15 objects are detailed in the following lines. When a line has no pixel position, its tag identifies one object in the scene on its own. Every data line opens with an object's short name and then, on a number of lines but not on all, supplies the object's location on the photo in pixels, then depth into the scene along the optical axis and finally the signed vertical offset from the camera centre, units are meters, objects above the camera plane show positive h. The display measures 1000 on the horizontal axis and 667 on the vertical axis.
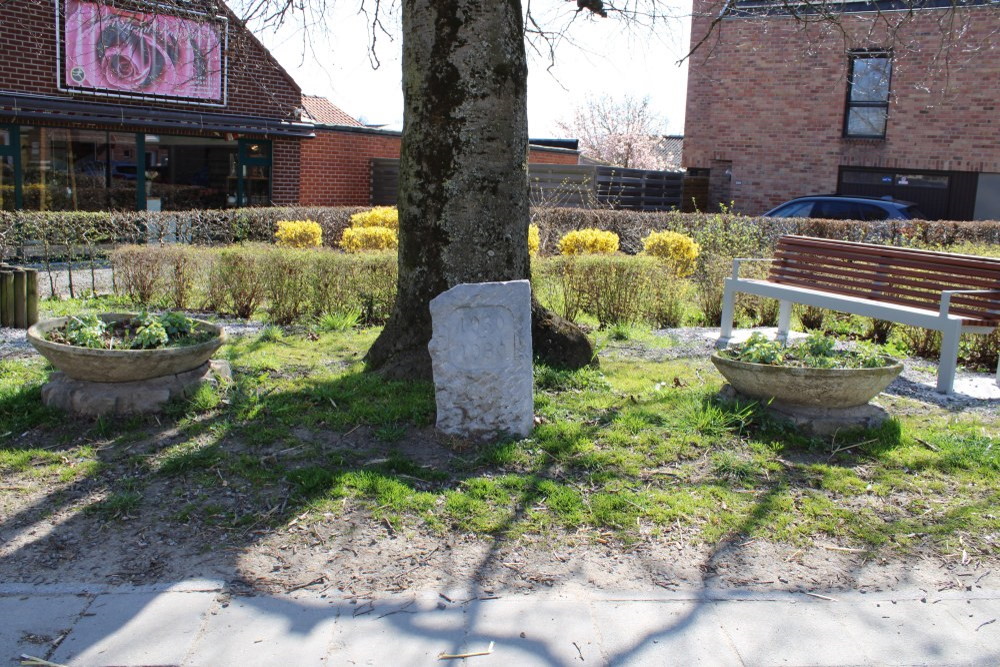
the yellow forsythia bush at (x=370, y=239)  12.59 -0.47
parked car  16.84 +0.29
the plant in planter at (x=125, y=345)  5.16 -0.88
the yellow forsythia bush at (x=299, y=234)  13.55 -0.48
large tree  5.80 +0.34
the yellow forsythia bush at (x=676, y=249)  11.85 -0.42
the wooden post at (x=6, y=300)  7.62 -0.92
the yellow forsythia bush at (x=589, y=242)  12.35 -0.39
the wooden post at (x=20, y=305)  7.59 -0.96
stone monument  4.83 -0.79
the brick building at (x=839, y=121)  20.70 +2.48
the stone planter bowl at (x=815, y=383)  5.19 -0.93
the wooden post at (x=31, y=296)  7.54 -0.87
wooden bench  6.90 -0.54
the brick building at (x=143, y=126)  15.31 +1.31
